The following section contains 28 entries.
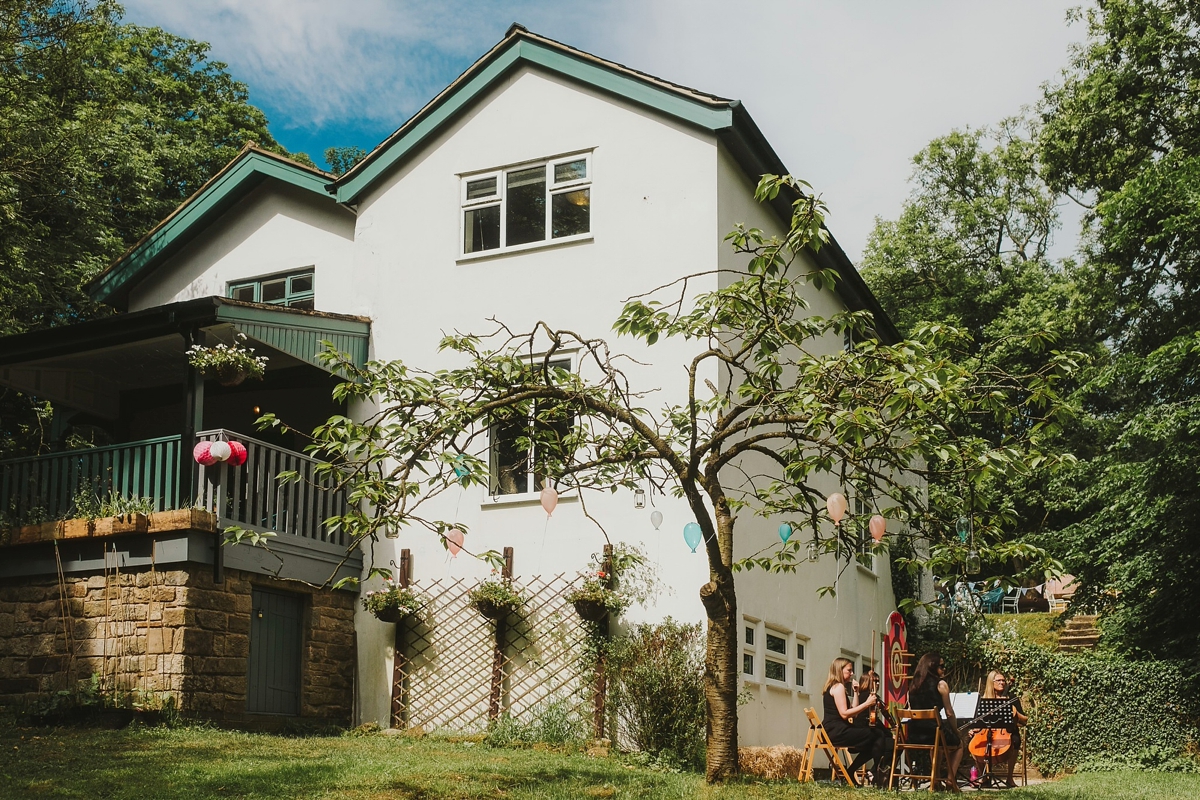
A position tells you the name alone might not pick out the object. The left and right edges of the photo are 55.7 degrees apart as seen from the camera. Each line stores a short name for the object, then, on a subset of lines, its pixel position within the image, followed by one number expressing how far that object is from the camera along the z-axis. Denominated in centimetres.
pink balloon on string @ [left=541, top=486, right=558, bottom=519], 1019
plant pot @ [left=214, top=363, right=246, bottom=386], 1365
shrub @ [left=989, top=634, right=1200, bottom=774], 1800
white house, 1433
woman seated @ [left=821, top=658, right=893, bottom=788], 1155
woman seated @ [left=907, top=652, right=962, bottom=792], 1123
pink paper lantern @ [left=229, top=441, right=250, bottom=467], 1305
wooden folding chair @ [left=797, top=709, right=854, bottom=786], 1142
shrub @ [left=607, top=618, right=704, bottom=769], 1230
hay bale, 1223
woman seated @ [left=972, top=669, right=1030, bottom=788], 1325
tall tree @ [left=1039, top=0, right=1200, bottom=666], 1838
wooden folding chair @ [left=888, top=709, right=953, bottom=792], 1079
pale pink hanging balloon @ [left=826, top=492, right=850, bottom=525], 829
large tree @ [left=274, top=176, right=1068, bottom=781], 788
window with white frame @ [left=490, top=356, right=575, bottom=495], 1016
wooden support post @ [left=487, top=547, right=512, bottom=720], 1390
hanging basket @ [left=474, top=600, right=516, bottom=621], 1380
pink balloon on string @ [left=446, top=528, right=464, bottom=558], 859
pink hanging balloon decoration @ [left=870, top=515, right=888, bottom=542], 859
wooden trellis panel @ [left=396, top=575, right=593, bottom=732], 1370
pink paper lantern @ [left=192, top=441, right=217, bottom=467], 1288
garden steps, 2566
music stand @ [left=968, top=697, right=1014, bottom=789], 1271
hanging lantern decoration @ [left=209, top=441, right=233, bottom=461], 1284
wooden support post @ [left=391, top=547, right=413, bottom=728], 1468
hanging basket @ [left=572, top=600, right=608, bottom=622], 1324
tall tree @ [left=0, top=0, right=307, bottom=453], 1706
